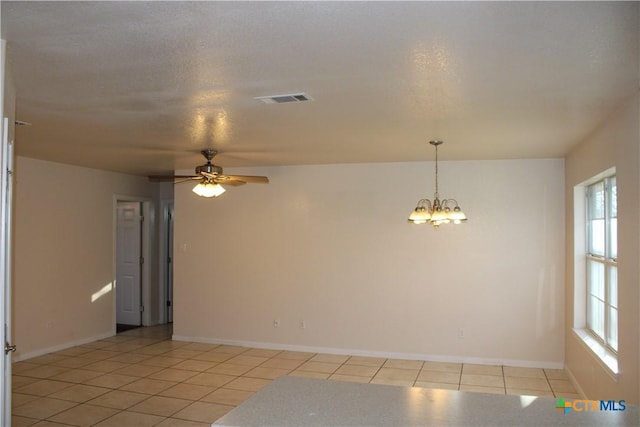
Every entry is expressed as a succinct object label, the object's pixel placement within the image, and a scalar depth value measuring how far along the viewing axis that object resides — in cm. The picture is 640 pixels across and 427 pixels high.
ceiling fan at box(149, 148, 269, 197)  506
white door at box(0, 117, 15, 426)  253
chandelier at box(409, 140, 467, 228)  491
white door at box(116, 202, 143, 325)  867
